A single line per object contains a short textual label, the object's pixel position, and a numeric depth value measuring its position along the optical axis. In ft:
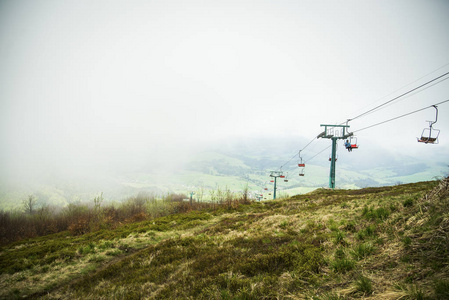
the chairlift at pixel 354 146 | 87.94
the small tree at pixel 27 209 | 110.81
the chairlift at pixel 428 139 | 54.95
